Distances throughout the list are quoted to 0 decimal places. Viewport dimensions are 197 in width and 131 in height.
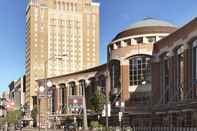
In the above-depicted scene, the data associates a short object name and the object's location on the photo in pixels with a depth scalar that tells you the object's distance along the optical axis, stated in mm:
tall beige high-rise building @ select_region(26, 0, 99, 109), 199250
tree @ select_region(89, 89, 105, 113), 94625
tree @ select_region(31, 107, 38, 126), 157725
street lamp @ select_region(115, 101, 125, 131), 84988
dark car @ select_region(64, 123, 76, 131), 80456
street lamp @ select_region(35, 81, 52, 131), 49250
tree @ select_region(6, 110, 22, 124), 150750
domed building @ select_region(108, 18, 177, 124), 95438
